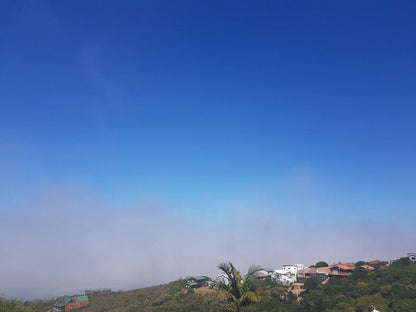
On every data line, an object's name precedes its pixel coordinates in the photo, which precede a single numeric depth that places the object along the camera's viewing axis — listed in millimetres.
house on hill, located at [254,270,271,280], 107512
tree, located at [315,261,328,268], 110094
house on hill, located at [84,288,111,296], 116575
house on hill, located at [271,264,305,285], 94912
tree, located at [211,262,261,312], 15852
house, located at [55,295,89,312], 88706
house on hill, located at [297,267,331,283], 89688
